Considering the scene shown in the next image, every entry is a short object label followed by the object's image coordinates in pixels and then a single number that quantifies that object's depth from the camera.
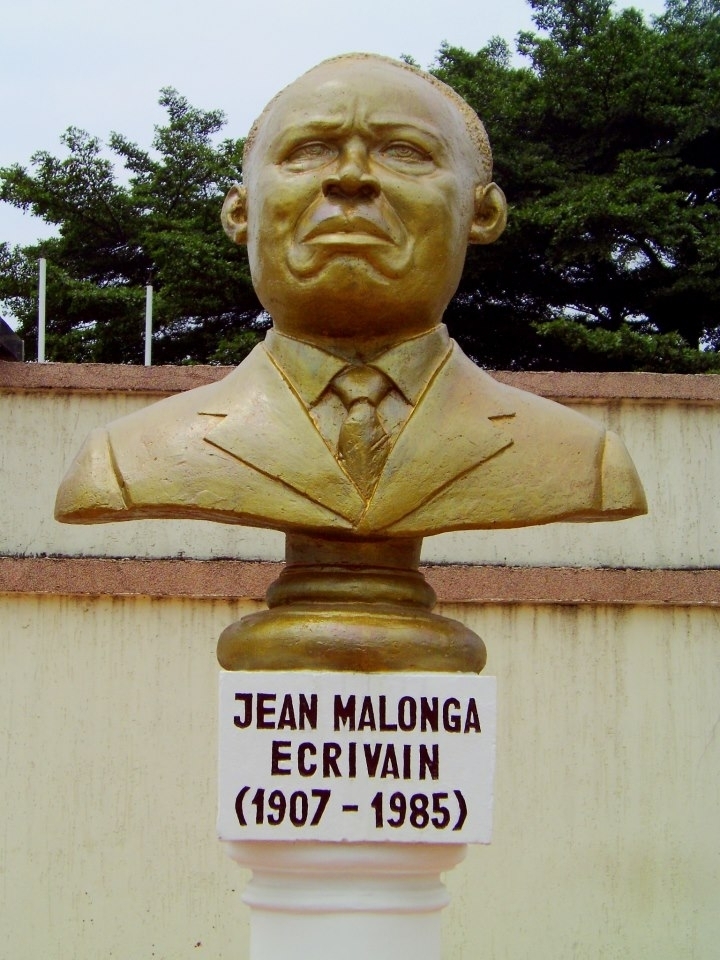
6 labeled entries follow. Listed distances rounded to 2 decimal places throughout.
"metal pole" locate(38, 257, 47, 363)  8.88
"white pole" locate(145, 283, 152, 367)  9.23
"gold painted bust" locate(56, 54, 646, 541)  4.10
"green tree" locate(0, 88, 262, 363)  13.92
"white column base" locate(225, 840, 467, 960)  3.97
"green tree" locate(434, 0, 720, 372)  13.64
